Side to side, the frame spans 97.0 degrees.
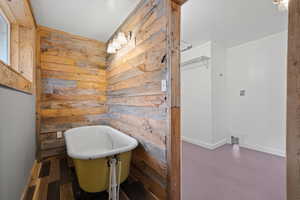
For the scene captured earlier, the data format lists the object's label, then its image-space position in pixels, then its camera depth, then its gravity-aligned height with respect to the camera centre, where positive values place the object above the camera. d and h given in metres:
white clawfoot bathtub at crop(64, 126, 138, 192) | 1.23 -0.64
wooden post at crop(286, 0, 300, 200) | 0.55 -0.03
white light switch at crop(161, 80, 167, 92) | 1.25 +0.12
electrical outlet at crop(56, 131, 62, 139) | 2.31 -0.62
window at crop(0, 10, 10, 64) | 1.44 +0.70
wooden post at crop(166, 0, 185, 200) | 1.20 -0.04
